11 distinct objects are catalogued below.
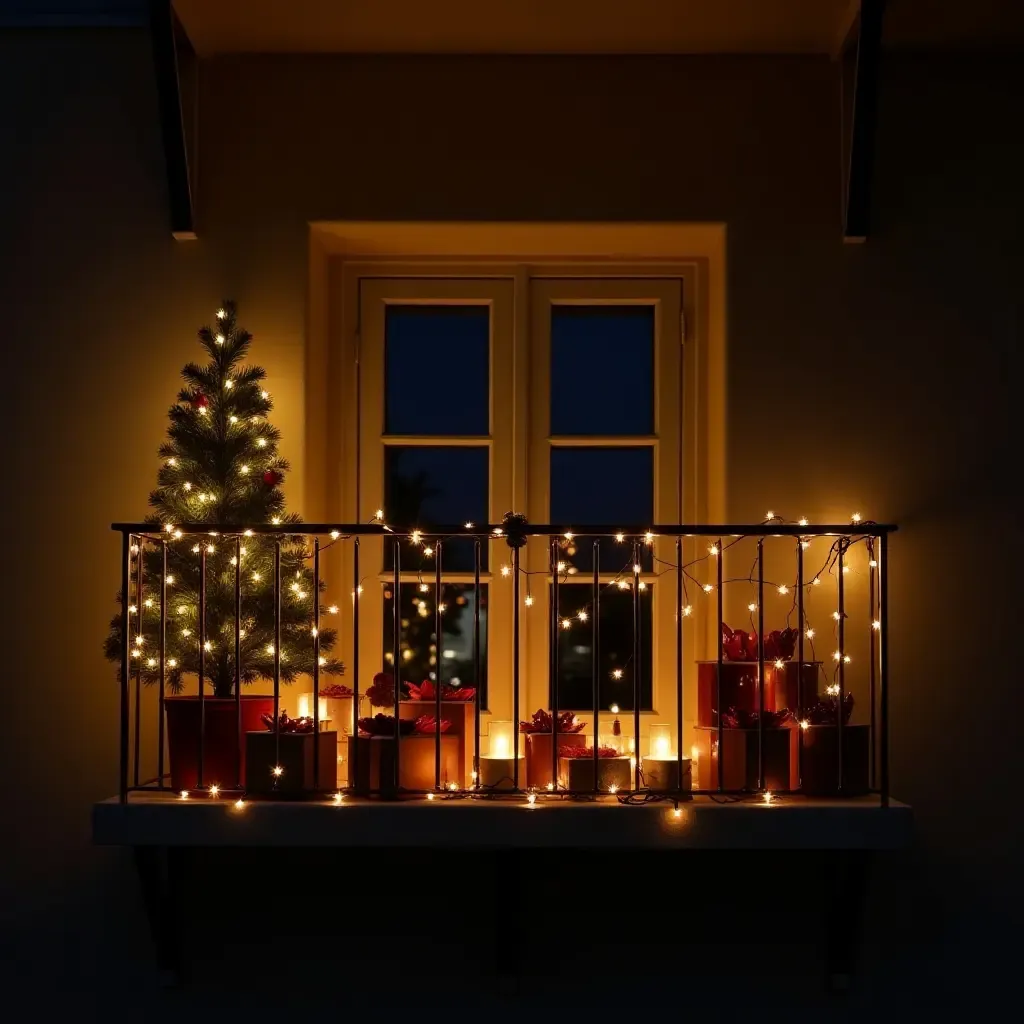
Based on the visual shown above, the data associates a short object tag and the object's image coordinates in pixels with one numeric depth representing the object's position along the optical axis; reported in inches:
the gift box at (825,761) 163.2
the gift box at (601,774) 163.3
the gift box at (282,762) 161.3
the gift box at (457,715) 167.5
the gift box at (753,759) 163.2
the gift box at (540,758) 166.4
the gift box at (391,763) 161.9
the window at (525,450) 194.9
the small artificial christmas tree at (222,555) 169.5
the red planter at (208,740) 164.4
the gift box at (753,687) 168.6
